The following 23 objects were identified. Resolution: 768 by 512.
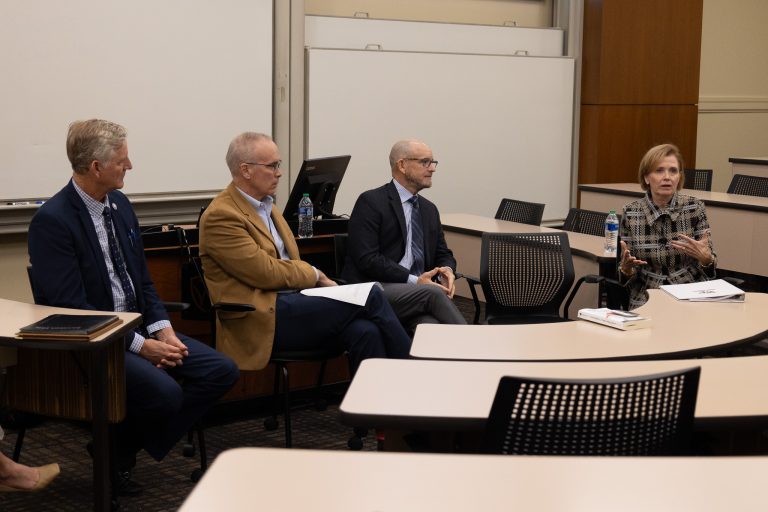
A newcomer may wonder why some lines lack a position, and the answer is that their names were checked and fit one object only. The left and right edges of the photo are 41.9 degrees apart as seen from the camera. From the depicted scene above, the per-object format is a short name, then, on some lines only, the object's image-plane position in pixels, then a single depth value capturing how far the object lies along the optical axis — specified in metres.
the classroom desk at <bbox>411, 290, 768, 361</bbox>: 3.22
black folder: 3.10
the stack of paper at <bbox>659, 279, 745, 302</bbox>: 4.16
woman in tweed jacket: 4.83
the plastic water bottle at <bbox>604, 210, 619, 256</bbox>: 5.17
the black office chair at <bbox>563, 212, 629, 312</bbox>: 4.88
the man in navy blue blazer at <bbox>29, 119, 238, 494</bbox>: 3.59
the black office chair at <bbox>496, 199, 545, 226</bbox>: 6.20
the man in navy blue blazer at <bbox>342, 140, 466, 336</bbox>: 4.64
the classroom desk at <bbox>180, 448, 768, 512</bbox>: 1.85
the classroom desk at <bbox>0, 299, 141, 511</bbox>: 3.15
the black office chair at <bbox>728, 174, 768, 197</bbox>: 7.45
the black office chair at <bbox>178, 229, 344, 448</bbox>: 4.12
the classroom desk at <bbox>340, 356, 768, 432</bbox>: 2.48
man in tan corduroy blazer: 4.14
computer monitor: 4.96
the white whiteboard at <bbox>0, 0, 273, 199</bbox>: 6.14
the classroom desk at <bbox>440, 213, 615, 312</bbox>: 5.19
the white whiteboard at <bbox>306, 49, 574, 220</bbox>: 7.76
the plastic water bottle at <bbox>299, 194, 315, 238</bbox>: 4.89
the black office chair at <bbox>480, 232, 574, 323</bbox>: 4.90
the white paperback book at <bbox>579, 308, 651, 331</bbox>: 3.59
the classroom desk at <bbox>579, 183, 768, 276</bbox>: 6.58
